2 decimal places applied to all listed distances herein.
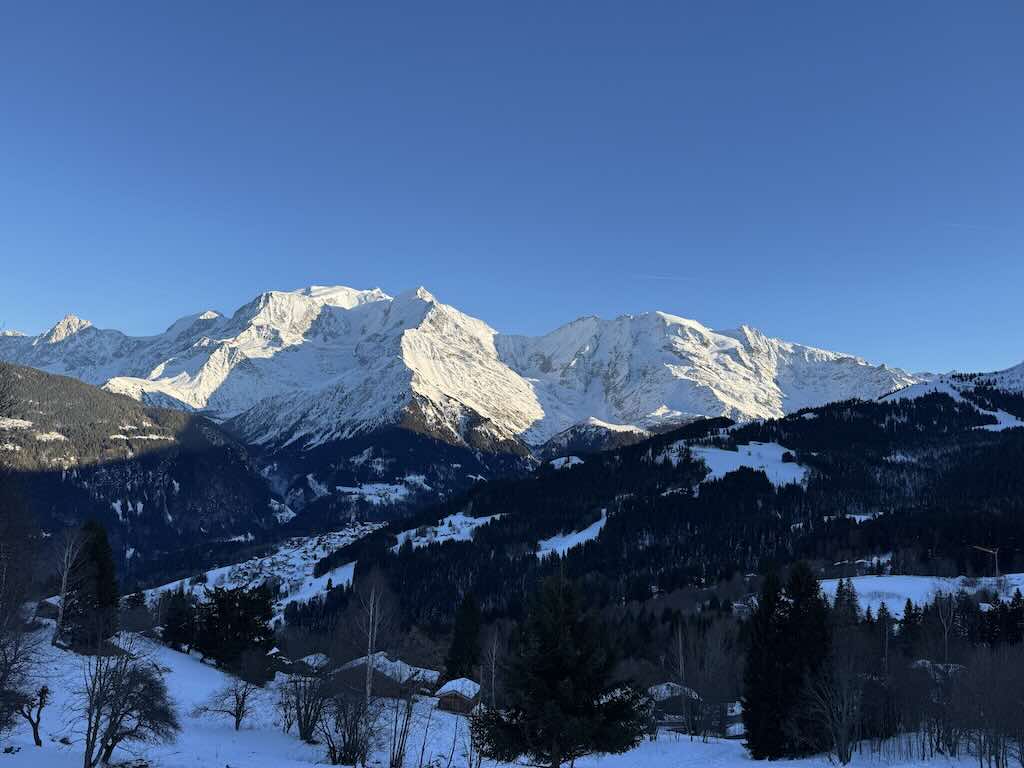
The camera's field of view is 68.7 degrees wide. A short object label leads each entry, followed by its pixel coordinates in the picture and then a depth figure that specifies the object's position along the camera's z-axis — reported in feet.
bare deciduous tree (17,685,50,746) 152.15
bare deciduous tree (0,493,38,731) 134.41
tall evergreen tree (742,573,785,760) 182.70
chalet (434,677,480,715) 290.56
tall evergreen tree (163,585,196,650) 345.51
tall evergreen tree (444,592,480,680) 356.38
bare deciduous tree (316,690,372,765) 185.47
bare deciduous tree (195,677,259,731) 226.17
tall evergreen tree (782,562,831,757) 180.75
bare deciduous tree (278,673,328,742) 216.95
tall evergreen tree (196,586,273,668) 304.91
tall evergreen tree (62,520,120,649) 252.01
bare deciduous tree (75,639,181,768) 136.26
